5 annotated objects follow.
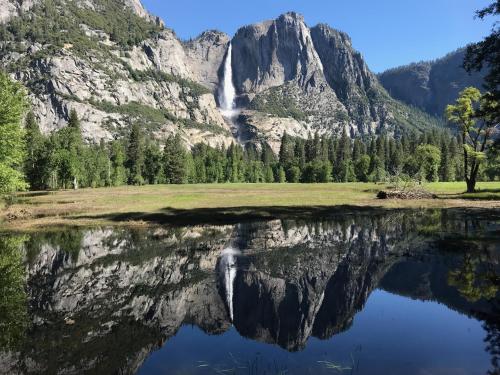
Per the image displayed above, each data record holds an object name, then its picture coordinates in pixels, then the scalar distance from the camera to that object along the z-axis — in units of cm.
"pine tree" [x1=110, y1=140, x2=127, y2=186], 13475
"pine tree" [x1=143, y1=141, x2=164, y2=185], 14975
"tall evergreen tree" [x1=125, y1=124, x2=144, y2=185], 14562
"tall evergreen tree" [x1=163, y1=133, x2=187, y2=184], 14875
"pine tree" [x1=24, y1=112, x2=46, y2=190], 9906
